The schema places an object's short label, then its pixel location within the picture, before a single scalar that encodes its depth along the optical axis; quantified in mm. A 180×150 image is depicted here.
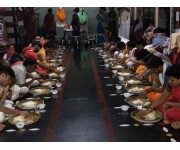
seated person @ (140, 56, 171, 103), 4316
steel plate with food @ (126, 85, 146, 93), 4876
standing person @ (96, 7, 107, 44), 12555
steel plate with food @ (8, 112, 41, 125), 3805
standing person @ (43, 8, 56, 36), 12836
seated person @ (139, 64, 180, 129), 3590
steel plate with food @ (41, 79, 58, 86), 5551
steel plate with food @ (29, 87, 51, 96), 5062
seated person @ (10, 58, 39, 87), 5062
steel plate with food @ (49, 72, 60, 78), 6326
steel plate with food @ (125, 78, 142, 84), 5409
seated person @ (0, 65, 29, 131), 3881
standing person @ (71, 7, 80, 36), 12195
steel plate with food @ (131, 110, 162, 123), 3742
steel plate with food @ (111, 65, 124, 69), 6902
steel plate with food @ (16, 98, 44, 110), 4319
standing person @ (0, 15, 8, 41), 8742
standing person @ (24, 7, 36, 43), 10250
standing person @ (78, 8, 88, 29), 13641
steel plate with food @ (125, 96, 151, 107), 4267
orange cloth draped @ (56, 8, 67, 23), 14055
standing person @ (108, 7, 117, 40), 12531
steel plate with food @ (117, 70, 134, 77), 6043
